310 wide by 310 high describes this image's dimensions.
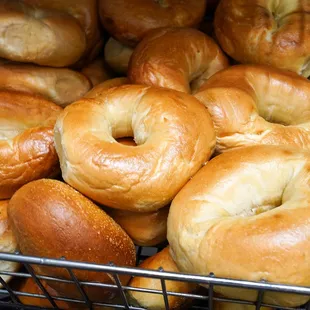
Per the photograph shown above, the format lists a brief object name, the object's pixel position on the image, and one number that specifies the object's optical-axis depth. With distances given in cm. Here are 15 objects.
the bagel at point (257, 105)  40
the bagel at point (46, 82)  47
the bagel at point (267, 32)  46
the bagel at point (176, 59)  45
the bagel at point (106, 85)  46
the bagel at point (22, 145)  39
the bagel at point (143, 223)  39
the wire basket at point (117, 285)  30
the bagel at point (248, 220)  31
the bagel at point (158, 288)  37
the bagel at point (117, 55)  53
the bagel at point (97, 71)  54
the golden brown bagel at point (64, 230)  35
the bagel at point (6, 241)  38
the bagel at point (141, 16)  51
